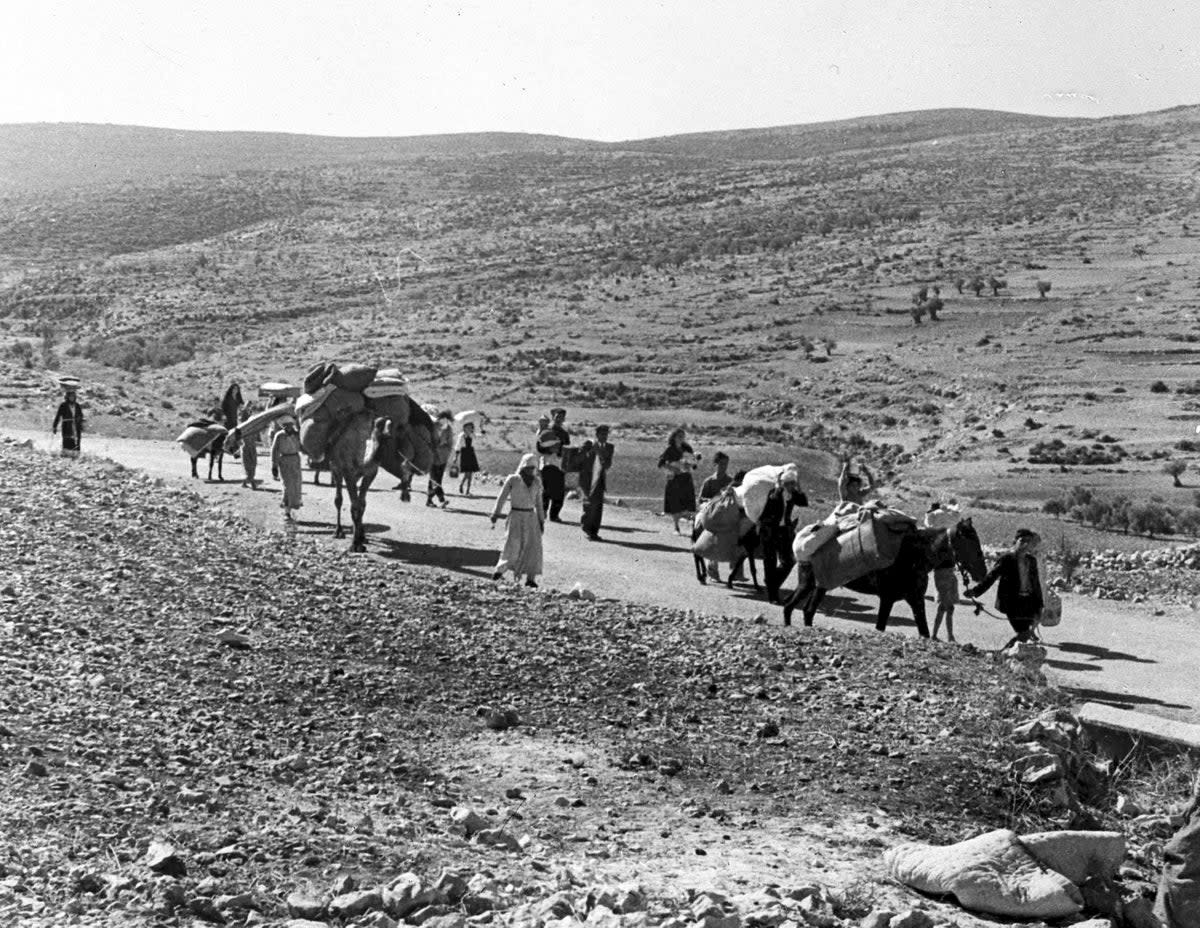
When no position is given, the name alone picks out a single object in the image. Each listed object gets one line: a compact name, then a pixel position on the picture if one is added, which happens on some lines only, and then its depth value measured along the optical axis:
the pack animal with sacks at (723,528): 18.30
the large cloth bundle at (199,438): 25.58
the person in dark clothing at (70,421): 25.11
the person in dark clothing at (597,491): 22.14
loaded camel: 19.27
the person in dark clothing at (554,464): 21.31
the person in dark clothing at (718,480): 20.22
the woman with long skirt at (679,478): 22.16
